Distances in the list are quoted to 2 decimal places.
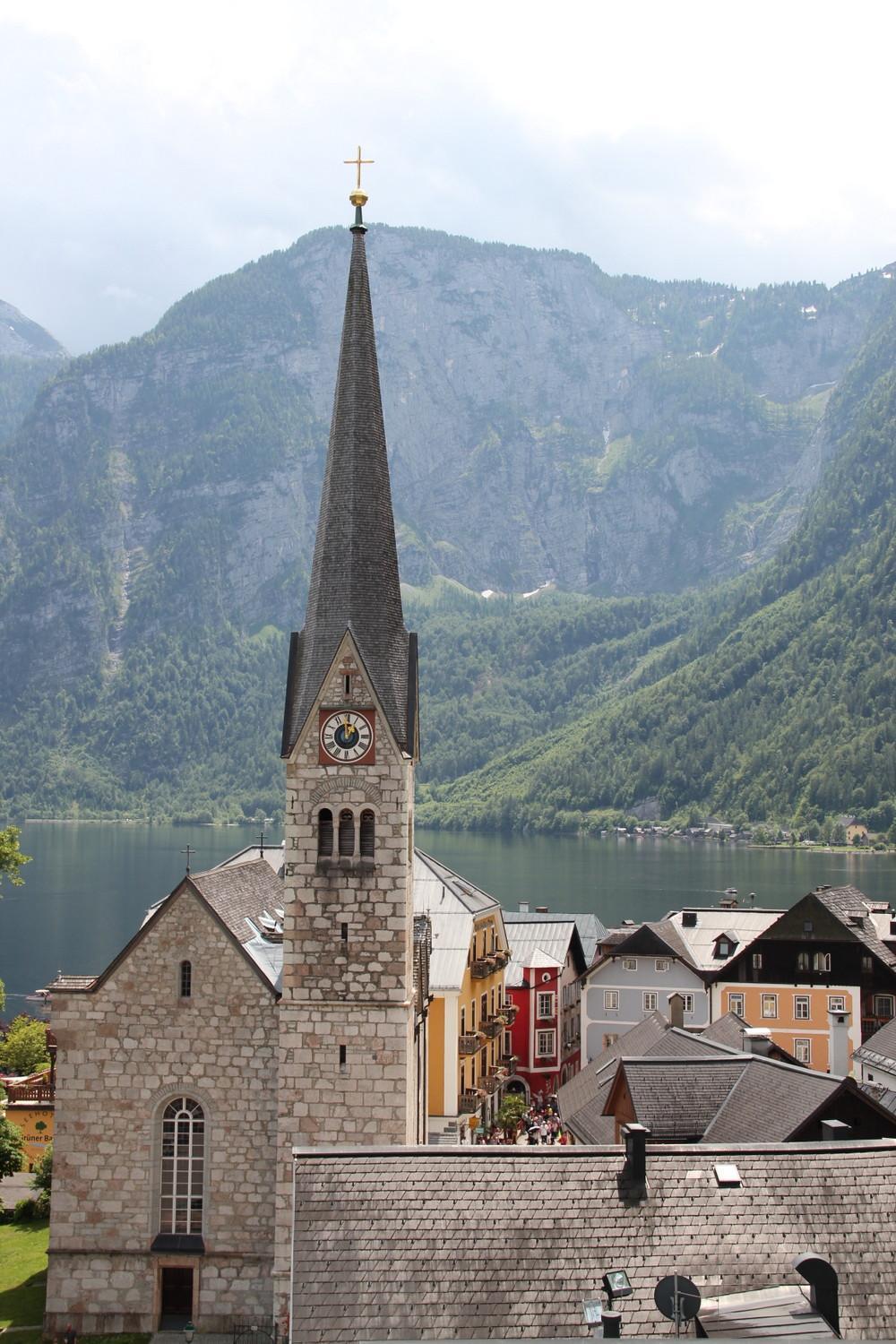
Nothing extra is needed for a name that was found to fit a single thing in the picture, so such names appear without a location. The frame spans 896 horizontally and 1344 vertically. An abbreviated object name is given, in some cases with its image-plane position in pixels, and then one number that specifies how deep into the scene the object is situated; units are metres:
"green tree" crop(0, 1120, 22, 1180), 43.43
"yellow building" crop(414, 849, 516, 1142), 51.97
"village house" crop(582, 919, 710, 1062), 70.06
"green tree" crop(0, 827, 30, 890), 46.06
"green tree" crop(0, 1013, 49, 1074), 72.94
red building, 66.88
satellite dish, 19.72
